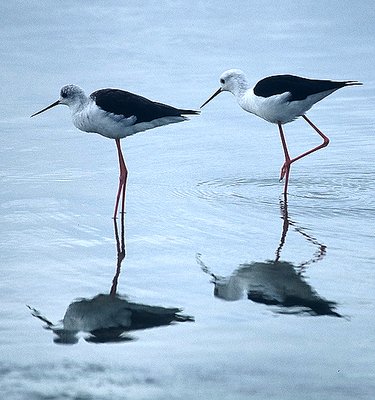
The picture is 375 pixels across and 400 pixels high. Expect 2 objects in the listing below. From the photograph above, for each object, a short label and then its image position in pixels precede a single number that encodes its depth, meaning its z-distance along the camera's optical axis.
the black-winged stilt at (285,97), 19.19
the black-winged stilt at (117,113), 17.77
